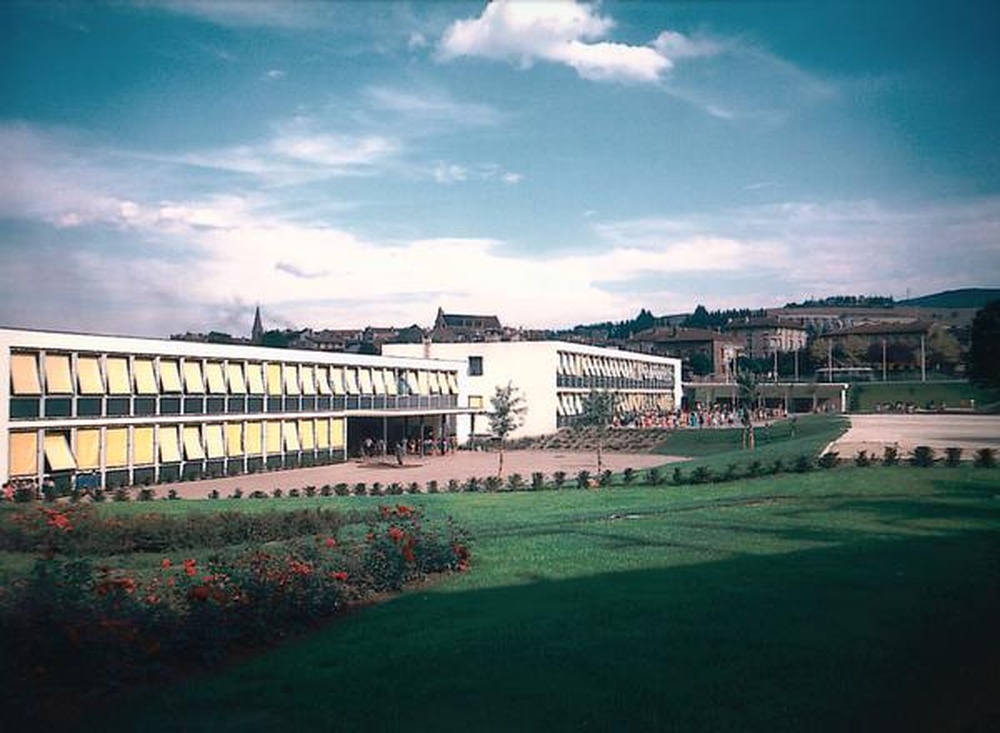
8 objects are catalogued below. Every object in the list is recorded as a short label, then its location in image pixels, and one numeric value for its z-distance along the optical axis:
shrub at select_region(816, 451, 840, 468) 27.36
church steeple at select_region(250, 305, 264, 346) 145.79
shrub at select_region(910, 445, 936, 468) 25.94
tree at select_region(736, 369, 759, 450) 50.22
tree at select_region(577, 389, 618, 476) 44.06
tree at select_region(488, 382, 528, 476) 41.38
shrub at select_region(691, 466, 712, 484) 27.78
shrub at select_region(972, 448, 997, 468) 25.29
